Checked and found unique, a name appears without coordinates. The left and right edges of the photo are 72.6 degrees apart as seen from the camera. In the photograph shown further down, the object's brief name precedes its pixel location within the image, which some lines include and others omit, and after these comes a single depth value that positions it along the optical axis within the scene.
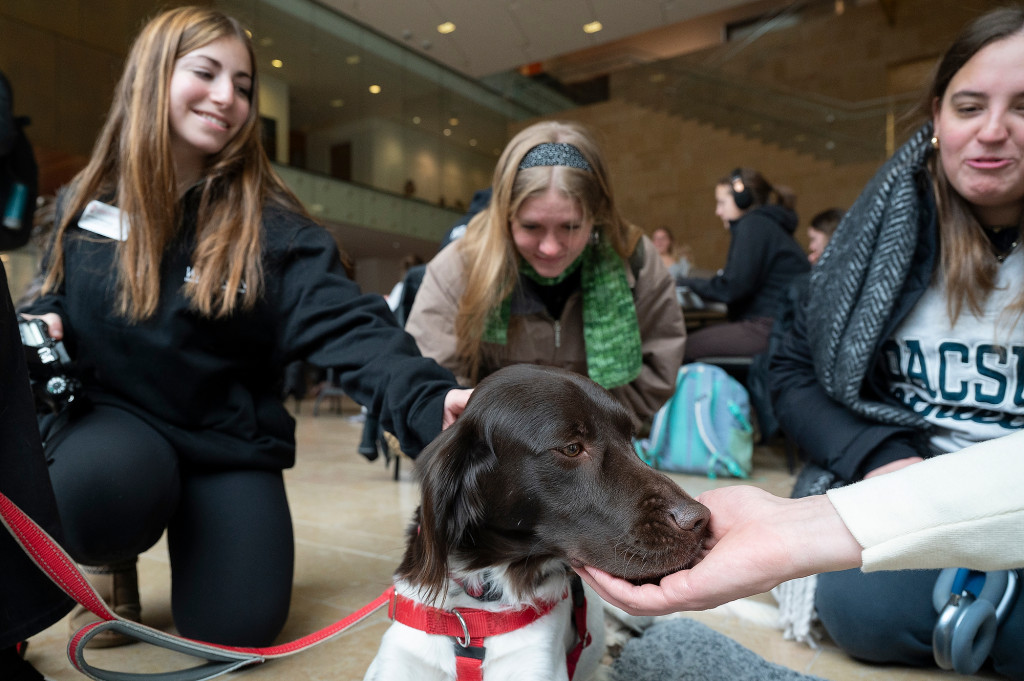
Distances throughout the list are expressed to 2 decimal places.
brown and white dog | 1.17
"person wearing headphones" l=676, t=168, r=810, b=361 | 4.52
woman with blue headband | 2.04
